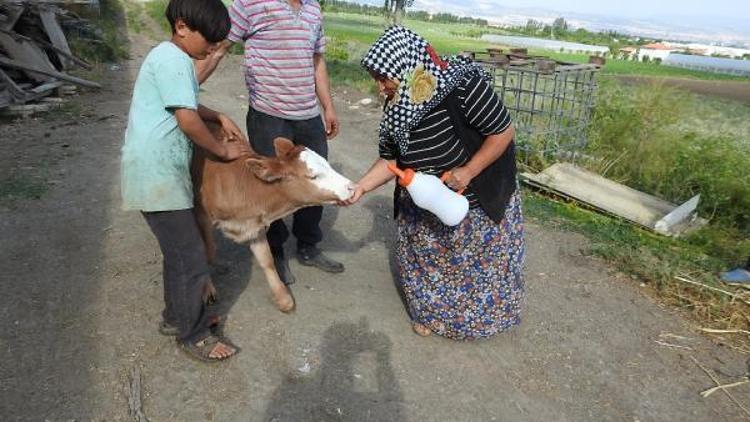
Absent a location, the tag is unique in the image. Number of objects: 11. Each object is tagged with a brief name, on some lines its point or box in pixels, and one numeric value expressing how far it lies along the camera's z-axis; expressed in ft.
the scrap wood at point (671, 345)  11.71
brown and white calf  10.07
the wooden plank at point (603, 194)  18.25
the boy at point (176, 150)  8.01
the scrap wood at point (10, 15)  32.53
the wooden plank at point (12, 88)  27.61
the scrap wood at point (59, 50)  32.46
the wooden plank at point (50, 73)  29.70
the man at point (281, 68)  11.22
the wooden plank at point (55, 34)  37.32
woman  8.89
